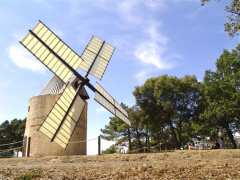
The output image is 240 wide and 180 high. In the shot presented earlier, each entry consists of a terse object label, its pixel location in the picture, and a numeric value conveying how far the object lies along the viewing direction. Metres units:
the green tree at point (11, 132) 37.85
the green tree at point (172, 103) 29.91
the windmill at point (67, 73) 12.41
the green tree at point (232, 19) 10.46
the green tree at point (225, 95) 26.33
